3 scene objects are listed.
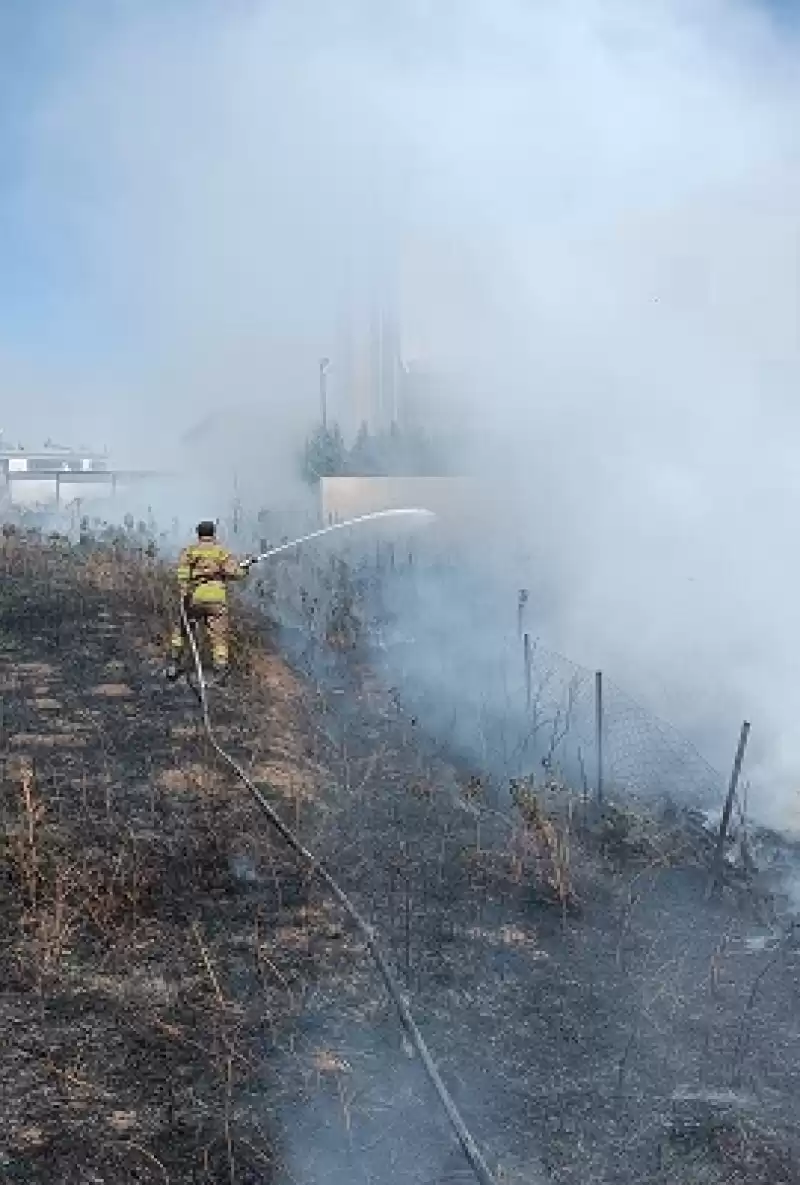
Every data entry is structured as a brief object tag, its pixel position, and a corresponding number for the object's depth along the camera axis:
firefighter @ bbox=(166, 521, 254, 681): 7.09
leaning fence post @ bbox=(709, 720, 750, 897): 4.52
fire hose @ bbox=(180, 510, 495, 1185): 2.49
